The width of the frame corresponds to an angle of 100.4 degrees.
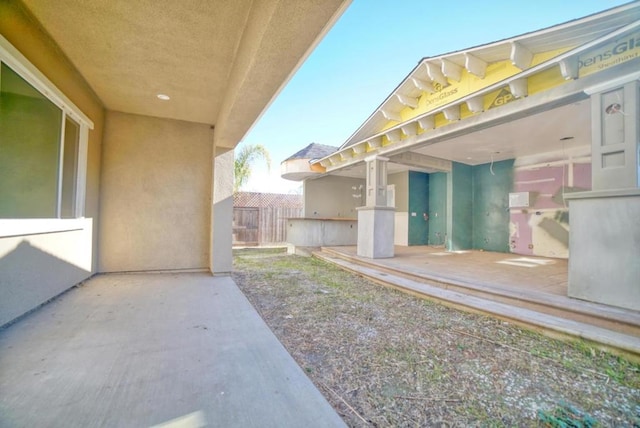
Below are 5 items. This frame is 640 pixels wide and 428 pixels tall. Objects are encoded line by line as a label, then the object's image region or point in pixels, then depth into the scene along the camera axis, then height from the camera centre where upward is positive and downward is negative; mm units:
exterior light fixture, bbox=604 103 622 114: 3102 +1382
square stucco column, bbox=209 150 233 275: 5129 +34
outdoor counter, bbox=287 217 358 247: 9508 -441
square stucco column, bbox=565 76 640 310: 2852 +168
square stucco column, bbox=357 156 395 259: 6590 +59
